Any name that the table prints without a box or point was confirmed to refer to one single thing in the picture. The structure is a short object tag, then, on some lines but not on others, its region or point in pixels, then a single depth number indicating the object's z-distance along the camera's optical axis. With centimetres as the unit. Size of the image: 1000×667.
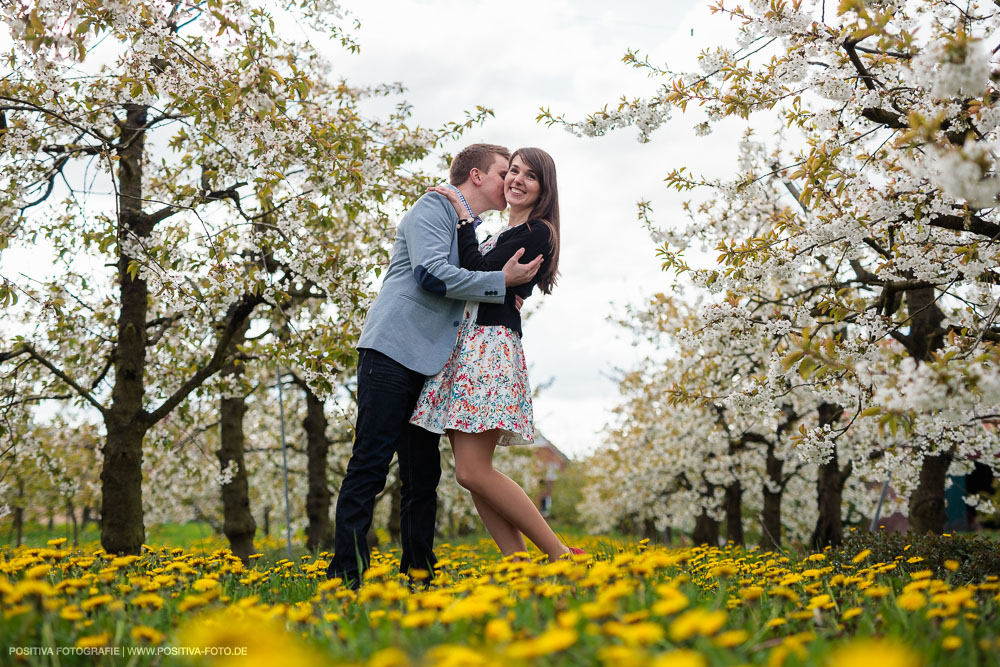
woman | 314
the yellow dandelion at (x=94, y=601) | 181
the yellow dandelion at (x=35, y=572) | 181
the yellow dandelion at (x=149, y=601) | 187
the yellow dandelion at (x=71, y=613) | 170
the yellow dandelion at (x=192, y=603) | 176
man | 300
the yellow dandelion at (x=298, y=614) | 167
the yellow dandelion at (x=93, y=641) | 158
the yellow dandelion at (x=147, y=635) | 158
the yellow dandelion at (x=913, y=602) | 182
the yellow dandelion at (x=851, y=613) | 176
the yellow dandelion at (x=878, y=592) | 183
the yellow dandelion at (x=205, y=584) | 193
